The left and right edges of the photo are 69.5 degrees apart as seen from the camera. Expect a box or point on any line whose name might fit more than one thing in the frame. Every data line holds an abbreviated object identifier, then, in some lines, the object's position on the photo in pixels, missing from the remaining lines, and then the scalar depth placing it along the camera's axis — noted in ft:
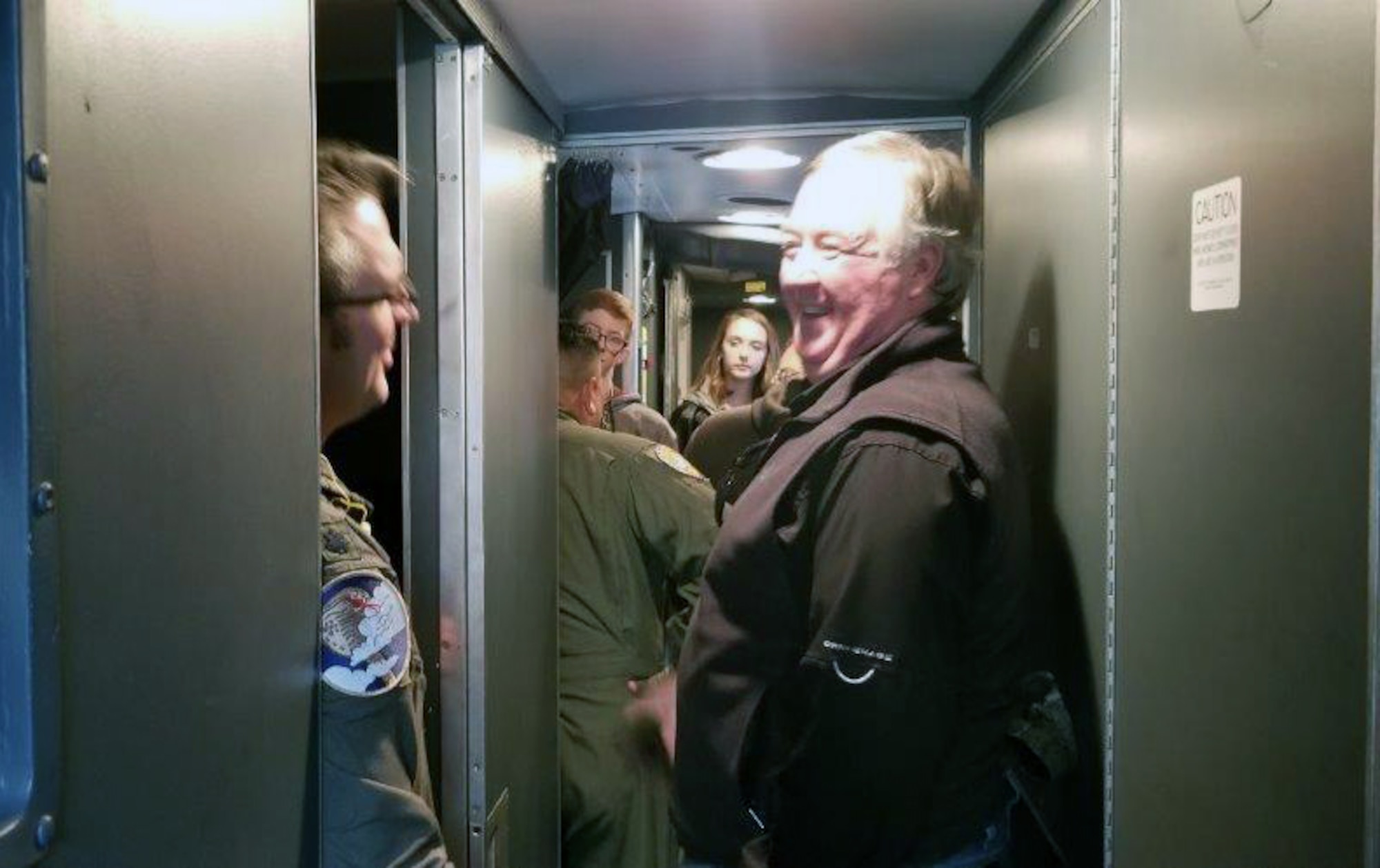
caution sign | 3.15
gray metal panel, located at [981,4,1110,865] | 4.57
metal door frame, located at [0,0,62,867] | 2.02
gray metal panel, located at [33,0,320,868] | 2.22
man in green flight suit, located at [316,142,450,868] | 3.62
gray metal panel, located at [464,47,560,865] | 5.33
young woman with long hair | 14.61
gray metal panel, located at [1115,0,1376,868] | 2.51
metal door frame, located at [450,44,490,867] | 5.26
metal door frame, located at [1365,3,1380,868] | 2.35
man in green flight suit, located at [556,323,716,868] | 7.47
